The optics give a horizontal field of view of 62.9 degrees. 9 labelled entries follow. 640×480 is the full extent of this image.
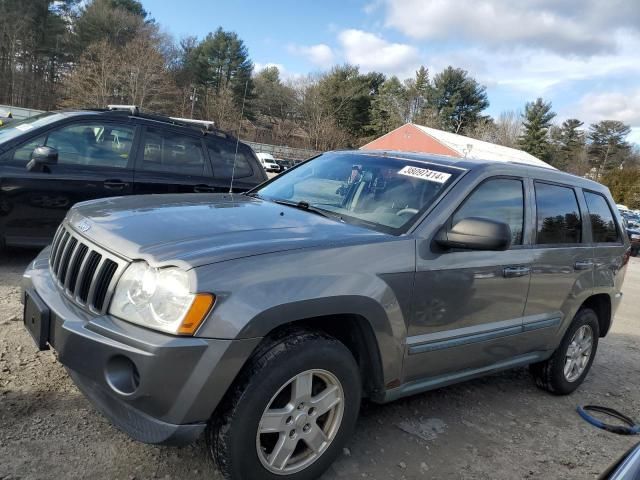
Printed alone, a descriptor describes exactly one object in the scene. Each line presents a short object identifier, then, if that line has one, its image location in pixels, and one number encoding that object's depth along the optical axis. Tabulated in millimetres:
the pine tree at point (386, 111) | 66000
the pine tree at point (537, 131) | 73062
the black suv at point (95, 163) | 5285
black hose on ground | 3955
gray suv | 2164
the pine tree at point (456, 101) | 70812
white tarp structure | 39862
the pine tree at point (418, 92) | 71375
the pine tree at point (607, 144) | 81500
